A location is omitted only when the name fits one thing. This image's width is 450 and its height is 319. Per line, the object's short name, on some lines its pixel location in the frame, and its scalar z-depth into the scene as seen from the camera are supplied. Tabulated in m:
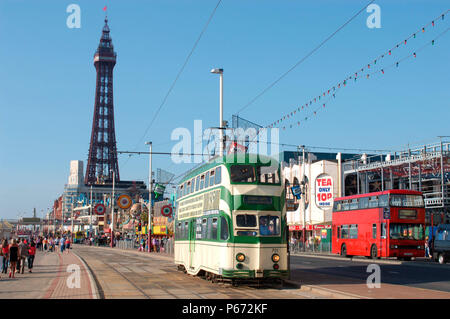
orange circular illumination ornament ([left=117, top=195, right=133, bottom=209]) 59.72
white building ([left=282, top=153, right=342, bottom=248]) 64.69
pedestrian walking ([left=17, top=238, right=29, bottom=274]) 27.55
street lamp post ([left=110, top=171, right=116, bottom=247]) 81.00
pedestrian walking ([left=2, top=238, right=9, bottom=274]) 27.22
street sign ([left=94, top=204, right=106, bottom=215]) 67.98
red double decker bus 36.44
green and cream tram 19.31
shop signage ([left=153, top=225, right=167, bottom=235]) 78.25
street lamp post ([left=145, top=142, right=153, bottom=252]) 58.38
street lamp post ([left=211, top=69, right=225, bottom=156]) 31.32
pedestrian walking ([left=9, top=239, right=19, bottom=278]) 25.28
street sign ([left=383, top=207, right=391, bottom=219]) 36.34
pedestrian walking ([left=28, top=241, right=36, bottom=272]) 29.01
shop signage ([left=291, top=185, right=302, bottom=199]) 55.62
